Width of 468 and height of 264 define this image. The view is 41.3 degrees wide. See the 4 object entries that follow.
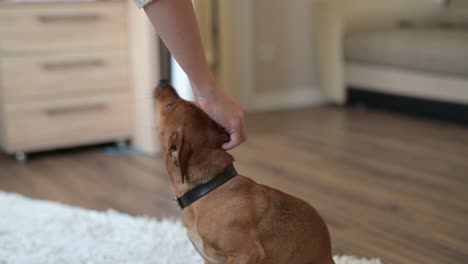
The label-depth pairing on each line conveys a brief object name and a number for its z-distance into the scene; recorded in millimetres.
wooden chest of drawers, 3006
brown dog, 1352
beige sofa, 3830
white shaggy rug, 1880
